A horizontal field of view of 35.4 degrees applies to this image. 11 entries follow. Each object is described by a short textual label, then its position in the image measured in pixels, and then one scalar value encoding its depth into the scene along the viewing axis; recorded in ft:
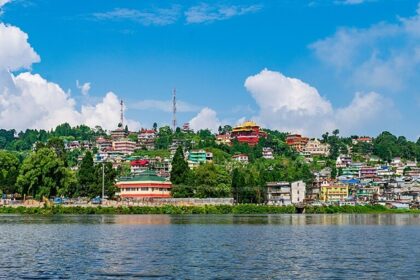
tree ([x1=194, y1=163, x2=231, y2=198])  431.84
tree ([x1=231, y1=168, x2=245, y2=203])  467.52
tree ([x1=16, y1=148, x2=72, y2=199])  376.99
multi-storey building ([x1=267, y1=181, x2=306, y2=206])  554.46
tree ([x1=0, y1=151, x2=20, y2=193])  431.84
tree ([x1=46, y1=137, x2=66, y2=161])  547.16
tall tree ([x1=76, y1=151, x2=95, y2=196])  407.64
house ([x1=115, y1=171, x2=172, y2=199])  442.09
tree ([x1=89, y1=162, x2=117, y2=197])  407.44
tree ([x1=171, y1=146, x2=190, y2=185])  442.26
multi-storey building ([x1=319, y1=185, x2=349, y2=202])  629.51
